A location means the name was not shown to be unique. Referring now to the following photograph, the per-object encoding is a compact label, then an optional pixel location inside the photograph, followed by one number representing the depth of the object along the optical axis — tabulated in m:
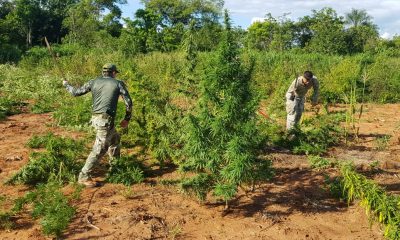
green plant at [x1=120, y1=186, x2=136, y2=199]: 5.10
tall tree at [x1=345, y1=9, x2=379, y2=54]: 30.48
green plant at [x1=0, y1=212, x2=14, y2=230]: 4.32
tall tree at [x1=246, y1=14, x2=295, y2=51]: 28.59
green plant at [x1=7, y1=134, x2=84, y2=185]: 5.39
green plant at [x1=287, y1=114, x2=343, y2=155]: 6.70
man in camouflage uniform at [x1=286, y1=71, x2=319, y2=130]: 7.46
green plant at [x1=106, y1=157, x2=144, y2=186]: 5.54
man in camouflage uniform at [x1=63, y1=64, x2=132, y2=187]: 5.43
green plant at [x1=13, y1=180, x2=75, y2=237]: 4.15
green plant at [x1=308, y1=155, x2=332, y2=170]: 6.07
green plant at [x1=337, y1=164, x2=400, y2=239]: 3.82
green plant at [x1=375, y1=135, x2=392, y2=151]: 7.23
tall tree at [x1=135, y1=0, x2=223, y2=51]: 53.53
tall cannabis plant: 4.30
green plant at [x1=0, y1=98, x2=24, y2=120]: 9.39
